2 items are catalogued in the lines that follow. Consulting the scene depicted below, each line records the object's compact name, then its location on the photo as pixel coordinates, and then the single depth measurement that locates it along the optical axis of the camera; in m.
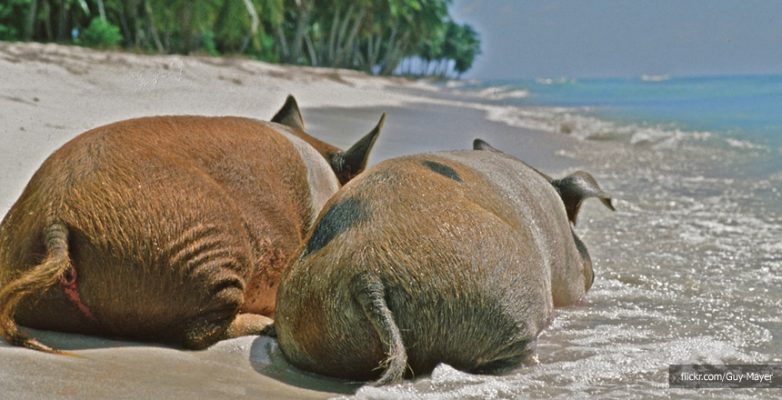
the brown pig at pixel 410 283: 6.45
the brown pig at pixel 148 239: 6.97
